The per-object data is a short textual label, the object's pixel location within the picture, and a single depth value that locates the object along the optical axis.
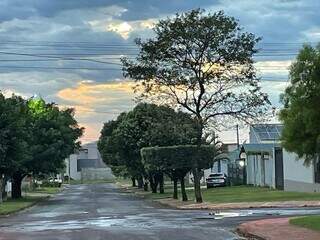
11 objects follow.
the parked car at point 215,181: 73.00
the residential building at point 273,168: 50.16
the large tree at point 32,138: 48.47
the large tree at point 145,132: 44.00
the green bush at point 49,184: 123.86
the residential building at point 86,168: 178.12
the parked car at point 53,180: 128.35
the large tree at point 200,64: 41.25
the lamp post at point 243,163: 74.12
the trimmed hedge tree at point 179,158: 47.62
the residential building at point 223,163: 85.31
